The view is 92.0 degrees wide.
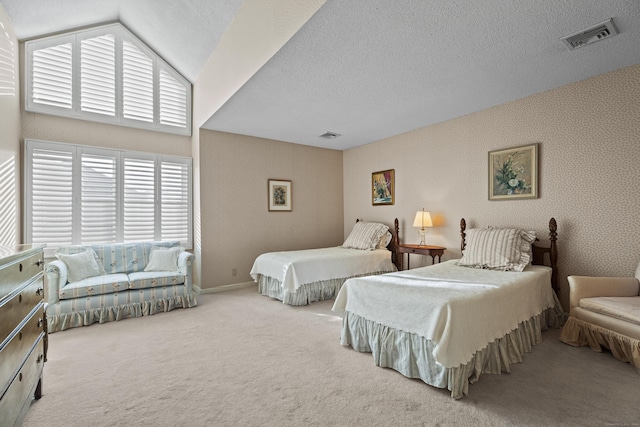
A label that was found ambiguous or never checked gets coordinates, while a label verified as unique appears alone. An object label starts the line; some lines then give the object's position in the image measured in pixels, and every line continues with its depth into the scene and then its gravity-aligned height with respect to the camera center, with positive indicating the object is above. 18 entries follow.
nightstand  4.45 -0.51
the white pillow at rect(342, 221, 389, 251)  5.22 -0.35
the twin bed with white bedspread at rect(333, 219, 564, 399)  2.13 -0.80
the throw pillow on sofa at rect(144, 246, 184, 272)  4.30 -0.61
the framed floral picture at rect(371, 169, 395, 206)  5.46 +0.52
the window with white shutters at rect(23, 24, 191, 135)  4.01 +1.94
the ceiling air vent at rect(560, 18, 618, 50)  2.34 +1.43
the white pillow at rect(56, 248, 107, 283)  3.70 -0.59
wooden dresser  1.44 -0.61
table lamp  4.60 -0.07
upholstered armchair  2.40 -0.85
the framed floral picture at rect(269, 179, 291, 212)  5.59 +0.39
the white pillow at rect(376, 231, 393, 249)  5.34 -0.42
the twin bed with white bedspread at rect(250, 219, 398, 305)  4.25 -0.75
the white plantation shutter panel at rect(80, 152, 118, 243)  4.23 +0.25
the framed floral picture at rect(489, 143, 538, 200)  3.69 +0.53
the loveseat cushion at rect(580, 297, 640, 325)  2.38 -0.75
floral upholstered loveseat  3.44 -0.79
